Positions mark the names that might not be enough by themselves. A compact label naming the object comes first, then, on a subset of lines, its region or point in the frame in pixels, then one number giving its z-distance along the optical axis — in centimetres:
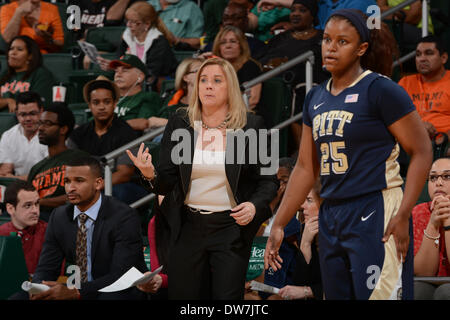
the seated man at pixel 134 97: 1325
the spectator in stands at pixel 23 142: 1311
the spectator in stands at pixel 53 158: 1135
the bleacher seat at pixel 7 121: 1387
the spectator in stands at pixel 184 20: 1722
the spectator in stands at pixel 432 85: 1239
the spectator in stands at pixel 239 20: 1487
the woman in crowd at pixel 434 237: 776
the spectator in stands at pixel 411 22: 1469
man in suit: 843
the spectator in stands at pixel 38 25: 1736
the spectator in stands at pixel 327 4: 1335
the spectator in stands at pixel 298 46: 1310
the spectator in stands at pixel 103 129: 1215
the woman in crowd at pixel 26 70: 1524
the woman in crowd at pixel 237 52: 1311
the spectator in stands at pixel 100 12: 1812
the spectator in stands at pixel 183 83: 1230
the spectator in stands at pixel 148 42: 1525
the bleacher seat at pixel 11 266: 834
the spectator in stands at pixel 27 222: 1005
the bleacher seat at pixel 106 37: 1716
